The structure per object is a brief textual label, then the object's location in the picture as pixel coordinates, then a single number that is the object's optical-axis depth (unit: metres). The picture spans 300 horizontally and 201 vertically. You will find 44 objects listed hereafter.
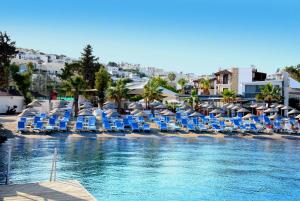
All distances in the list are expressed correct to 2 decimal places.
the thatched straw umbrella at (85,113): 31.91
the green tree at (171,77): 131.75
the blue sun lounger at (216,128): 31.52
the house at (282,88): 50.72
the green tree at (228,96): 48.97
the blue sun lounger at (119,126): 30.00
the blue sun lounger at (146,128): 30.25
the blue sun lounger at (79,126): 28.70
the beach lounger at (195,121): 32.69
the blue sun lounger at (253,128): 32.28
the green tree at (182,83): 76.97
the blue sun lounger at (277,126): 33.28
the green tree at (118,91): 41.44
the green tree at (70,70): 61.49
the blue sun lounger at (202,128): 31.53
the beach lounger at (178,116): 35.03
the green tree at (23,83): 45.44
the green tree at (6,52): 50.56
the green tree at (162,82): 75.22
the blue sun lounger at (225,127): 31.77
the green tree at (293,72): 73.69
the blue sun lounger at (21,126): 27.36
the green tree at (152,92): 43.62
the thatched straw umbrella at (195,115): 34.68
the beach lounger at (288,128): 33.14
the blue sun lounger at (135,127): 30.08
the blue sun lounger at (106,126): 29.73
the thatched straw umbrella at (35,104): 36.12
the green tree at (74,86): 37.94
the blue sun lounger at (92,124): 29.38
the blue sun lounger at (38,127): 27.86
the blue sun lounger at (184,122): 32.62
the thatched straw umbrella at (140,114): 33.12
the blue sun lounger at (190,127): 31.41
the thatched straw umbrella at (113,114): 32.22
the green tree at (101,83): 53.50
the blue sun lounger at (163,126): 30.89
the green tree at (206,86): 65.44
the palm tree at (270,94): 46.00
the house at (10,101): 41.25
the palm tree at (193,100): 45.59
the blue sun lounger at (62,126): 28.59
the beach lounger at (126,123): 31.70
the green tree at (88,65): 63.66
